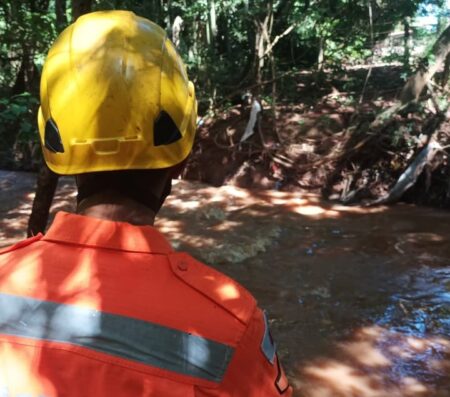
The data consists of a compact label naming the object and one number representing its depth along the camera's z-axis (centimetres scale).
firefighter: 74
